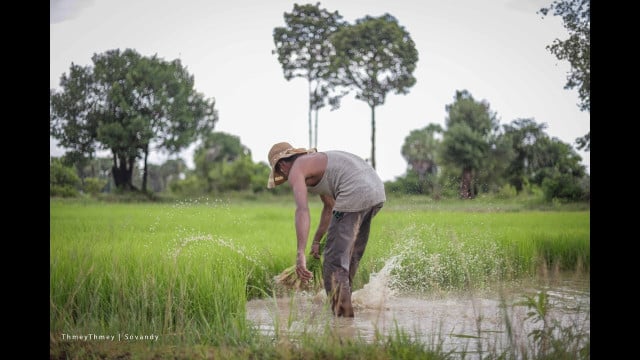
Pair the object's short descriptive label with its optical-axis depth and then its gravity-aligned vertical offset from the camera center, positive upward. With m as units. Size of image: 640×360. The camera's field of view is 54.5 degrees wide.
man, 4.56 -0.03
